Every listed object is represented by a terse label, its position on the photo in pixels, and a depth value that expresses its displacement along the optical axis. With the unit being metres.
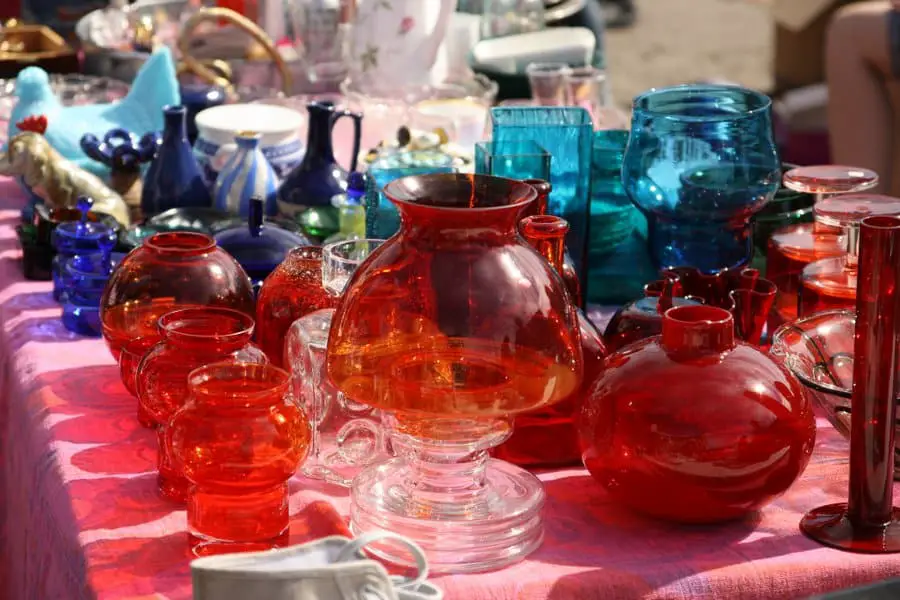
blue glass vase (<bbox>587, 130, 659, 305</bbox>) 1.96
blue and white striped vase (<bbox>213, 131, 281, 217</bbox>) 2.08
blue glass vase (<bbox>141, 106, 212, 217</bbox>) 2.10
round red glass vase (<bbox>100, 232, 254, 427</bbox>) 1.73
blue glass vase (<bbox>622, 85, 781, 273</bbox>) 1.86
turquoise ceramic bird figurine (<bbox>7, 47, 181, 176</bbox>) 2.26
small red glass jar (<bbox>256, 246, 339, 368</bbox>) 1.74
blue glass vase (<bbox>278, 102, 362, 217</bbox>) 2.07
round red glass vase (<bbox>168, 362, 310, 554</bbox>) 1.51
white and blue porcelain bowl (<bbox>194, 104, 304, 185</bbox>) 2.22
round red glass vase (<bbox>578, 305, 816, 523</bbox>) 1.53
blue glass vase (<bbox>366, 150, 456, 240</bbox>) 1.88
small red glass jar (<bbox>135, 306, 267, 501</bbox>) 1.61
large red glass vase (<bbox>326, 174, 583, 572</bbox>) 1.50
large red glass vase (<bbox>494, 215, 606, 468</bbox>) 1.65
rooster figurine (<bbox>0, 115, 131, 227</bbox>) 2.07
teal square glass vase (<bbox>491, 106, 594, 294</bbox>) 1.88
